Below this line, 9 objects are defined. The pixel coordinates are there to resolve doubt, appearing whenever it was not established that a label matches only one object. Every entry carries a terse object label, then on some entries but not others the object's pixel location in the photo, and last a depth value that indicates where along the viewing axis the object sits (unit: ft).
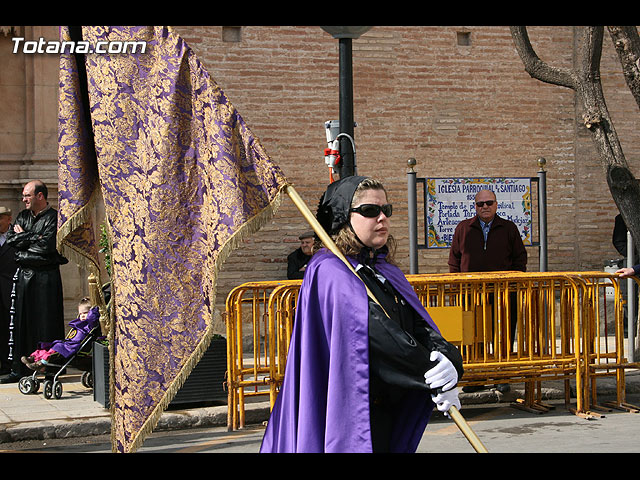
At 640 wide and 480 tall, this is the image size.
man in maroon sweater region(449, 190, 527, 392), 34.73
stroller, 33.22
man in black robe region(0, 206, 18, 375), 38.47
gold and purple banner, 14.03
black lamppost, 29.63
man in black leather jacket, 35.88
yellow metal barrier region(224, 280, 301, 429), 29.58
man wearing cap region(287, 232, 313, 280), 44.04
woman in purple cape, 13.17
